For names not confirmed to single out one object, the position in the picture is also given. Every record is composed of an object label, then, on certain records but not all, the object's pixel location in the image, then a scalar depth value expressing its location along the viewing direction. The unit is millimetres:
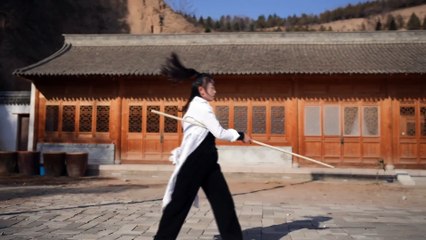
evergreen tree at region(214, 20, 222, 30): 71125
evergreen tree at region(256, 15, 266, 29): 81812
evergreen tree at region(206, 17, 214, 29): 70562
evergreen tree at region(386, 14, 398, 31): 60956
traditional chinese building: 12555
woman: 3363
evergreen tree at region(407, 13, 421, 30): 62106
